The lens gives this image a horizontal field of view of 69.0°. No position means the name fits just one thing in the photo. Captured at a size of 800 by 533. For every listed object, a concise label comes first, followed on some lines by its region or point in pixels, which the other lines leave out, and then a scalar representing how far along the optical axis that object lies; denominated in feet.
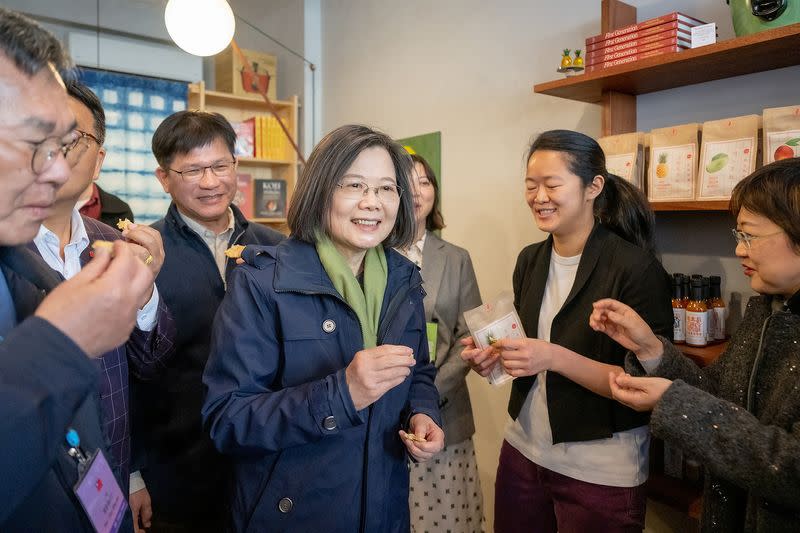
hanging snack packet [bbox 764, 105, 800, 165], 5.76
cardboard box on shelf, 15.53
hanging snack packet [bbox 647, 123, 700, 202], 6.70
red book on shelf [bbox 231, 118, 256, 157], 15.67
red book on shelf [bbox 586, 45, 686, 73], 6.62
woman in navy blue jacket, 4.08
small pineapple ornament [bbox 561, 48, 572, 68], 7.65
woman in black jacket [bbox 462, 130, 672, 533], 5.75
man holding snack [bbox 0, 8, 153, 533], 2.23
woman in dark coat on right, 3.95
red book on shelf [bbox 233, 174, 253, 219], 15.33
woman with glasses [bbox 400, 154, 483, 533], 7.80
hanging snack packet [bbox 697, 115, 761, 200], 6.19
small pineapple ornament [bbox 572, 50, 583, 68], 7.62
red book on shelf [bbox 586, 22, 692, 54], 6.57
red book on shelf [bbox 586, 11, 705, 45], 6.56
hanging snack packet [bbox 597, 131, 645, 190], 7.16
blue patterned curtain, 15.56
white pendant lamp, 10.29
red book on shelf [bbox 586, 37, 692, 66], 6.61
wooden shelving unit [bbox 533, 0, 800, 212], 5.94
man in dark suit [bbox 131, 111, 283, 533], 6.09
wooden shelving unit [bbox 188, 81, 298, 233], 15.44
